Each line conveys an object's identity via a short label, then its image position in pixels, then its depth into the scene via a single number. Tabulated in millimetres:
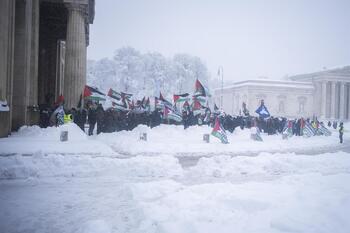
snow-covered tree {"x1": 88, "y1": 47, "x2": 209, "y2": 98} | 79375
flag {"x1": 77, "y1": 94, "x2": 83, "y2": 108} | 23588
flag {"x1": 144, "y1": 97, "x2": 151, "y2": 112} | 29373
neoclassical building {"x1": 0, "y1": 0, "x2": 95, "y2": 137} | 17594
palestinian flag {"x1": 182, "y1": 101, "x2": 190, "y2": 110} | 28141
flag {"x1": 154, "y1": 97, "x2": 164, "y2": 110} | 25931
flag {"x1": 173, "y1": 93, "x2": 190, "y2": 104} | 25422
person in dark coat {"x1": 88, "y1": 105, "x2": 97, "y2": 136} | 21156
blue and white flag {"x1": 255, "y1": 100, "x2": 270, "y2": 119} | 23125
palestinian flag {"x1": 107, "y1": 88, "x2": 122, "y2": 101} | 23569
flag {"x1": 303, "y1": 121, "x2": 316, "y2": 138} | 30628
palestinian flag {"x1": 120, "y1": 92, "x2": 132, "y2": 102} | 25016
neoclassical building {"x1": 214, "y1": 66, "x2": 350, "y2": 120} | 72938
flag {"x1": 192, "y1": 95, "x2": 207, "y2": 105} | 24297
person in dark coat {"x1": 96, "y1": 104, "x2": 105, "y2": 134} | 21295
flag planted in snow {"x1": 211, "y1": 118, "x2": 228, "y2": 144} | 20498
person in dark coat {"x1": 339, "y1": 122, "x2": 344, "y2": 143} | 27522
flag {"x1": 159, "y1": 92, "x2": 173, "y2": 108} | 25281
